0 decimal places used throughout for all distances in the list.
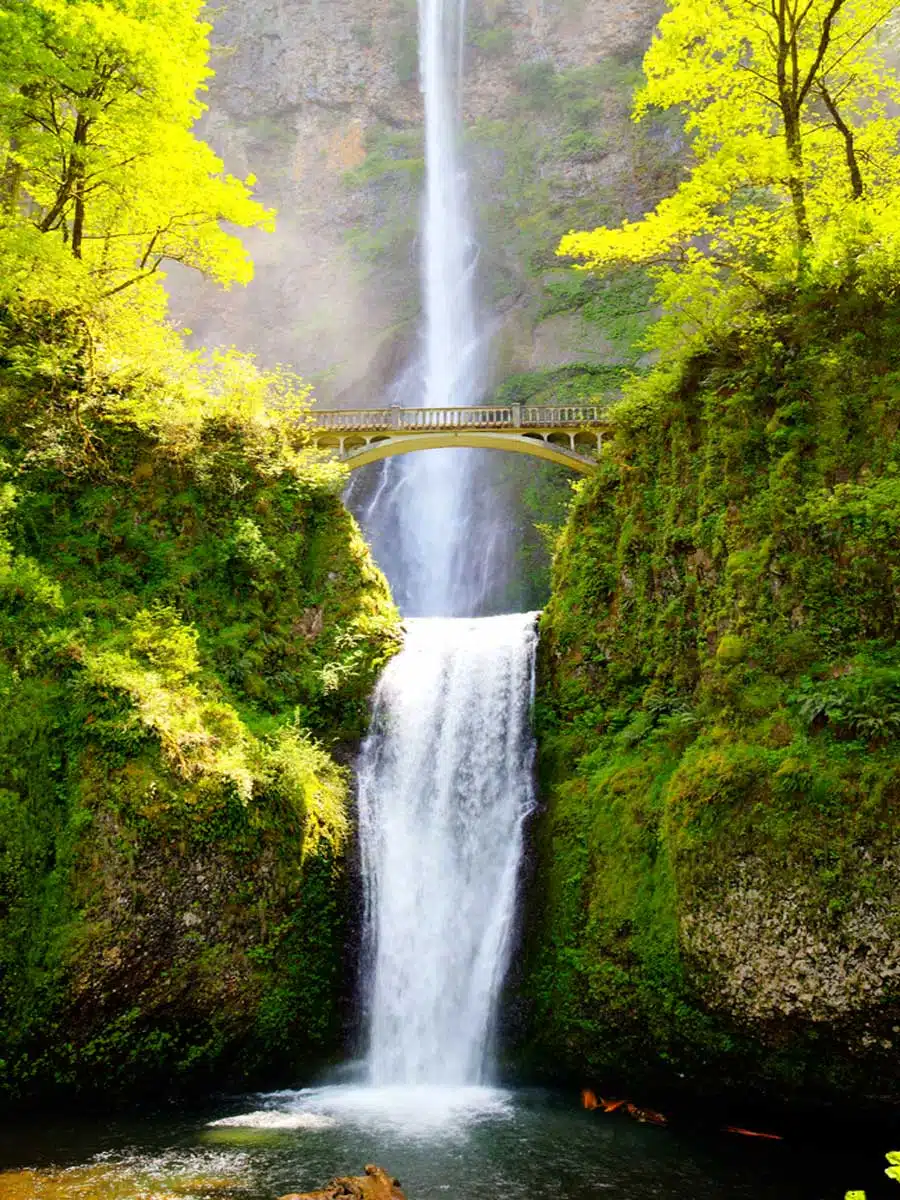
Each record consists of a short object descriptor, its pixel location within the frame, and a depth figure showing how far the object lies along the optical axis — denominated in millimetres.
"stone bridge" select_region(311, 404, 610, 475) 25719
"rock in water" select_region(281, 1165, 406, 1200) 8469
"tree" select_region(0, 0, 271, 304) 14977
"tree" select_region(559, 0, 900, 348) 14383
